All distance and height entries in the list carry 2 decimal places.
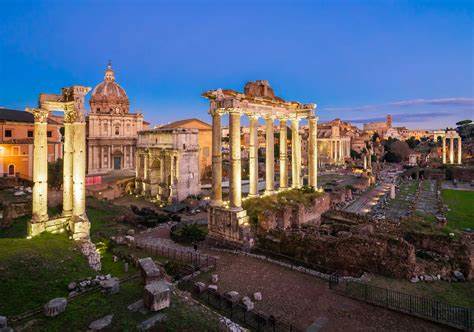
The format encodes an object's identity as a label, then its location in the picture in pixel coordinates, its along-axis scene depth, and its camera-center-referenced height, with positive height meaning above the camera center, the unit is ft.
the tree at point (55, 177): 131.76 -5.35
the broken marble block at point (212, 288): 44.58 -17.48
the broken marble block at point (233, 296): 42.03 -17.73
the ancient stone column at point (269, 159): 82.64 +1.23
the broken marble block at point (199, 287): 44.98 -17.50
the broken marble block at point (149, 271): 37.58 -12.96
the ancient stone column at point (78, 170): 56.75 -1.07
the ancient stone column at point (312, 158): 91.90 +1.47
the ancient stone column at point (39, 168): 56.13 -0.69
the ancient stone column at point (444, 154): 256.93 +7.44
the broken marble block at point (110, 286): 37.78 -14.59
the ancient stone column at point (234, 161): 65.98 +0.56
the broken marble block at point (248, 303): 39.96 -17.70
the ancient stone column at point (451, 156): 249.67 +5.64
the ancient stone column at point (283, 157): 88.12 +1.84
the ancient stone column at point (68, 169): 57.00 -0.89
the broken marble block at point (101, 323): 29.76 -15.17
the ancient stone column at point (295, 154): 90.20 +2.78
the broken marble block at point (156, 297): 32.83 -13.89
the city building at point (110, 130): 173.47 +18.94
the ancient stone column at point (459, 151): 239.62 +9.40
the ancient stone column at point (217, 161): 69.46 +0.59
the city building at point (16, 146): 137.08 +8.07
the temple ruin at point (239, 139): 65.41 +5.61
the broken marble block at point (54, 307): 31.68 -14.33
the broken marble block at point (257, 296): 42.78 -17.82
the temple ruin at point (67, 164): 56.18 +0.02
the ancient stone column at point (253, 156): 77.20 +1.84
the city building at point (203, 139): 203.00 +16.40
